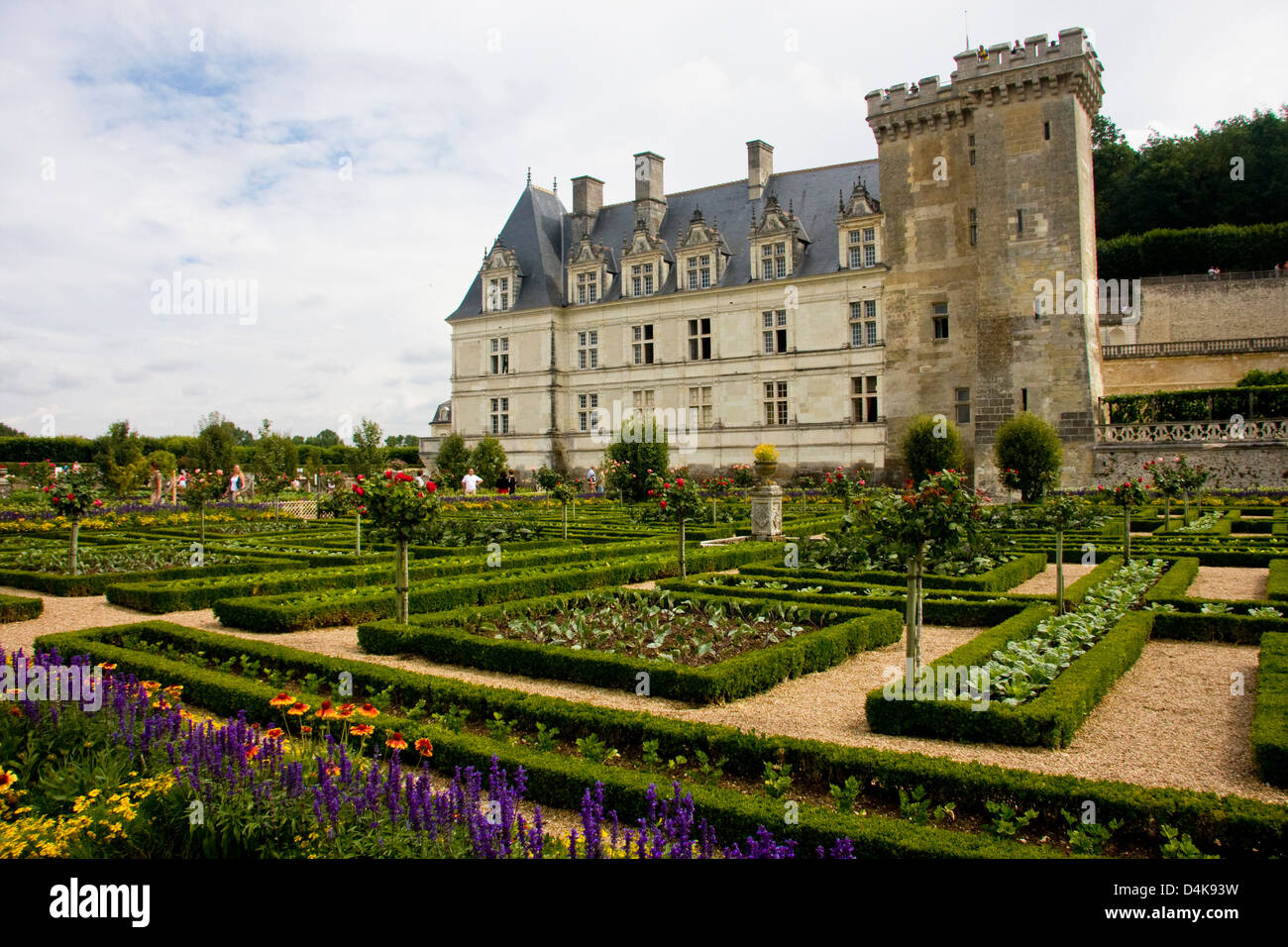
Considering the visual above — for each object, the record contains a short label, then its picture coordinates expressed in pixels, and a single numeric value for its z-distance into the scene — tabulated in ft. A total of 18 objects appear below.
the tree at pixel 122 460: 88.58
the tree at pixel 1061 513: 28.56
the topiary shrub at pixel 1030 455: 79.15
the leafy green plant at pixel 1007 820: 12.67
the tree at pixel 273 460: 85.46
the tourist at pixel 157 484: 82.58
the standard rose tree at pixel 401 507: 27.02
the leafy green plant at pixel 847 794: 13.23
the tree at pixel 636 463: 84.33
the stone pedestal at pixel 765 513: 54.34
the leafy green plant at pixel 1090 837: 11.98
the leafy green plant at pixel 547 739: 16.38
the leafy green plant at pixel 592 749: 15.61
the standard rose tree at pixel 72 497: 38.34
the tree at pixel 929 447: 87.76
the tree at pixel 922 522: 20.66
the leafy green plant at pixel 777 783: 13.93
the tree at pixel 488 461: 107.86
